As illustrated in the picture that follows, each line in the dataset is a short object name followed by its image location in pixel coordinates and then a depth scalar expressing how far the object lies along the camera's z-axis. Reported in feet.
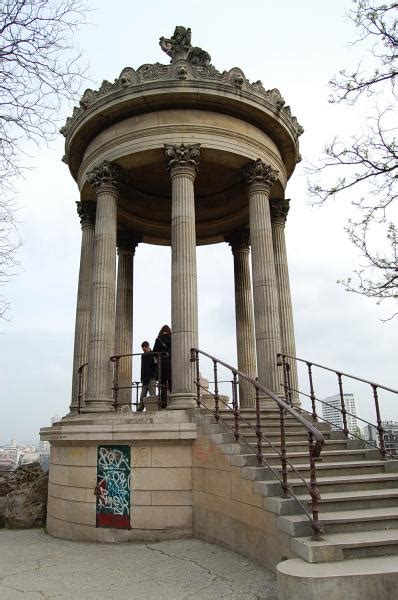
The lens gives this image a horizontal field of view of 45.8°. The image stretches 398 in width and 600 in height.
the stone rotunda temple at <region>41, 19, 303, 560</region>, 31.17
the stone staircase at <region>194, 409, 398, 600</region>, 17.35
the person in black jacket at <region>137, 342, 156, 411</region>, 41.06
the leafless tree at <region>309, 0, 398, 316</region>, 26.37
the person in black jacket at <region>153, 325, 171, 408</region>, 40.78
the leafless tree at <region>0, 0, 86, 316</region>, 20.94
